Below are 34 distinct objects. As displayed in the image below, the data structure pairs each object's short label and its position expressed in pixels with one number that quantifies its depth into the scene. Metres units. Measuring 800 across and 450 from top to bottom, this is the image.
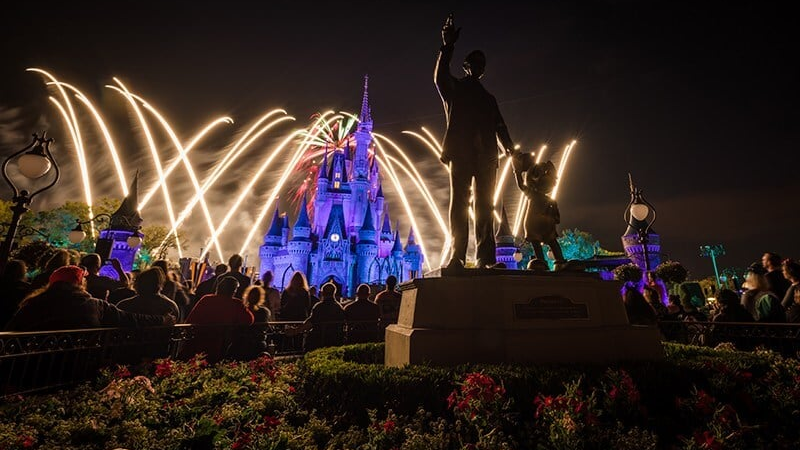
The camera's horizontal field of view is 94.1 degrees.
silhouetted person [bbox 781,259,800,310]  6.96
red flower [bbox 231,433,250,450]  3.10
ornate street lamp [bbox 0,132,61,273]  7.57
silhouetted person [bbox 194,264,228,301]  9.77
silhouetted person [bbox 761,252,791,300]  7.87
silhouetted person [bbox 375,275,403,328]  9.33
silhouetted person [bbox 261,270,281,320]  10.26
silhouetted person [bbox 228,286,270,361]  7.19
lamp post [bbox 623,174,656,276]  11.86
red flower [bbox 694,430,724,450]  2.68
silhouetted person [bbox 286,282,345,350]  8.42
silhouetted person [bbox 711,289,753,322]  7.95
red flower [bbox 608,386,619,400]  3.55
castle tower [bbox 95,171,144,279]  38.81
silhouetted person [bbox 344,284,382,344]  8.90
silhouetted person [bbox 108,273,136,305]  8.16
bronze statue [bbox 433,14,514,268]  6.22
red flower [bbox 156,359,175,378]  4.94
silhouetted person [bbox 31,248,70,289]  6.19
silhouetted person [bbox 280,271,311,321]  9.51
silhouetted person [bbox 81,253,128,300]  7.60
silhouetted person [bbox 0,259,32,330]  5.80
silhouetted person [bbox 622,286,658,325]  6.97
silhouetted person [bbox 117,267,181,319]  6.52
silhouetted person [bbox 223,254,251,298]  9.46
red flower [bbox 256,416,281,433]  3.37
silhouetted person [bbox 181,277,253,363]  6.58
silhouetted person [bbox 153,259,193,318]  8.21
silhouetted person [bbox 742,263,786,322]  7.33
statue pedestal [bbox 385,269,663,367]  4.93
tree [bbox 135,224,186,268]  55.69
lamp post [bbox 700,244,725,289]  53.03
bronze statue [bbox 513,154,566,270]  6.56
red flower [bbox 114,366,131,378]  4.73
